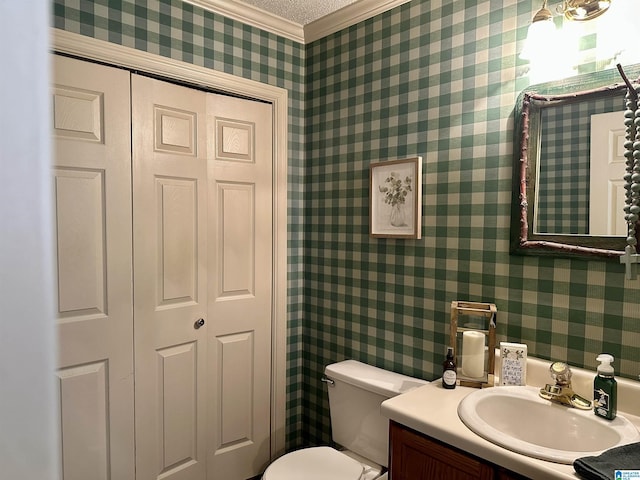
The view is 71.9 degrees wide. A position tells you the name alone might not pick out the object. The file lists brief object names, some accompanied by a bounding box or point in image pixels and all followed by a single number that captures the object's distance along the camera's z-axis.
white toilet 1.76
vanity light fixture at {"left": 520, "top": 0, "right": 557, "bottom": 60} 1.40
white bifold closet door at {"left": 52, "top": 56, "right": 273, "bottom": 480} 1.67
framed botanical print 1.86
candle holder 1.55
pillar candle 1.56
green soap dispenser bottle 1.23
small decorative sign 1.49
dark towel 0.97
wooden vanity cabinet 1.17
